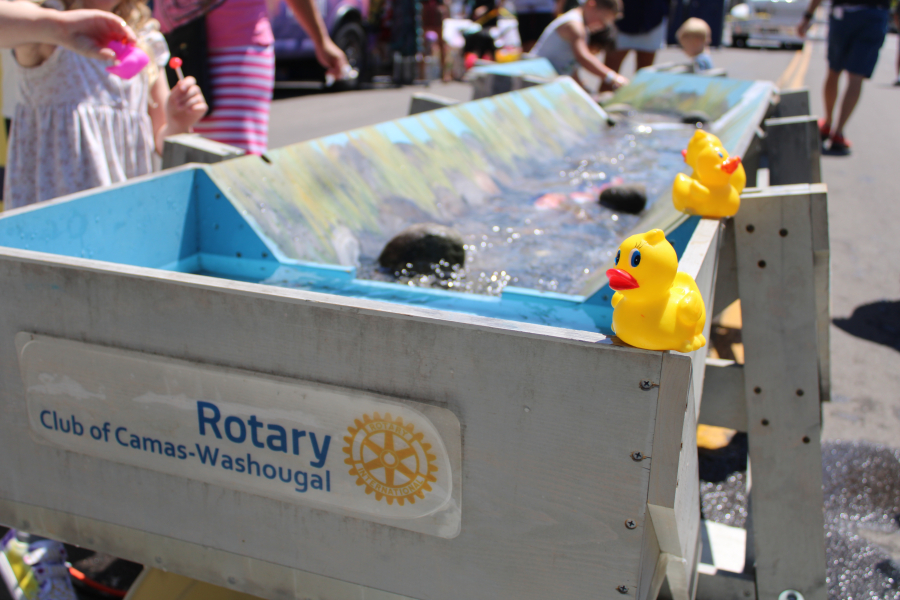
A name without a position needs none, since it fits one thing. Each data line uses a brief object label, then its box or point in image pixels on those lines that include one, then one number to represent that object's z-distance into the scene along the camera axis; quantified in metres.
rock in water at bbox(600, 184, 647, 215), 3.32
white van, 20.23
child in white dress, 2.29
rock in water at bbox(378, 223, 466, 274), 2.58
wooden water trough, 1.19
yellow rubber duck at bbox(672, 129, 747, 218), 1.79
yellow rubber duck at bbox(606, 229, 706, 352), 1.10
